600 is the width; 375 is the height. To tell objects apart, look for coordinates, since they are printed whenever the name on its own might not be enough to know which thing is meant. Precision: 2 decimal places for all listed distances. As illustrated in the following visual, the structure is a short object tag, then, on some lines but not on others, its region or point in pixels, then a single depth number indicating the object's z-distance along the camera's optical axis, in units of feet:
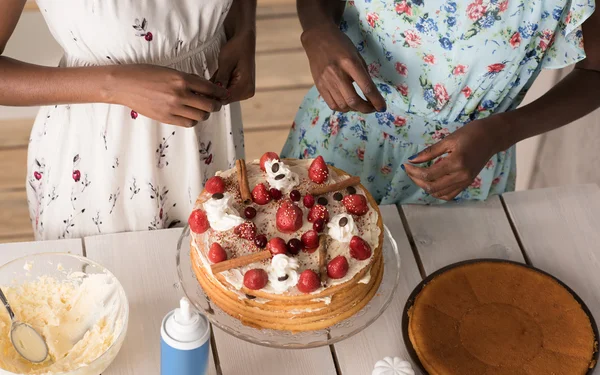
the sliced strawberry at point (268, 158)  4.68
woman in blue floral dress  4.74
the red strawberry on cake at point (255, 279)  4.00
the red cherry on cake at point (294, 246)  4.20
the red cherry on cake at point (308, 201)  4.47
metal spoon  4.10
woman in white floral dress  4.48
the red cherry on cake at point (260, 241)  4.21
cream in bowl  4.09
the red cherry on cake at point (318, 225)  4.32
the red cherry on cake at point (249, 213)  4.40
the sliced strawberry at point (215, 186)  4.52
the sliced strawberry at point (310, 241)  4.21
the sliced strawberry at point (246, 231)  4.25
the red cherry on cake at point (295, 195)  4.50
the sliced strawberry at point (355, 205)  4.45
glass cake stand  4.13
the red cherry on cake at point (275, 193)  4.52
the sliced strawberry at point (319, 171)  4.61
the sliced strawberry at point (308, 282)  4.00
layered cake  4.08
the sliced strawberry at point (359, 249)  4.19
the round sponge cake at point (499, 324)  4.22
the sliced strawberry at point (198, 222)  4.31
